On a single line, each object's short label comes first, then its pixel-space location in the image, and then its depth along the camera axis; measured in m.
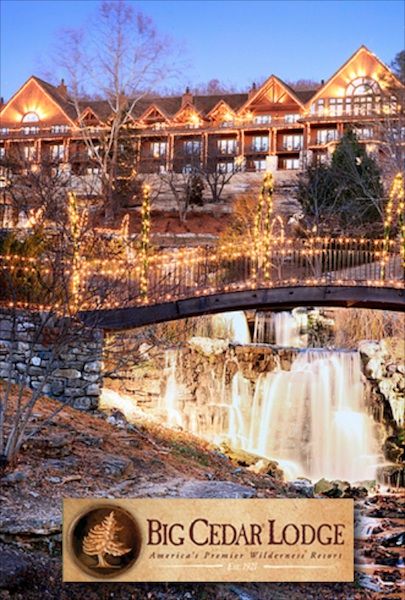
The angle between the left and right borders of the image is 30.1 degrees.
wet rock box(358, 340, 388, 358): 17.28
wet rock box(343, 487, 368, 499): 12.94
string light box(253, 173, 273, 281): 15.29
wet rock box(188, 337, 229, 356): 16.92
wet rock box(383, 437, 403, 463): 16.39
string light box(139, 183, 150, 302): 13.50
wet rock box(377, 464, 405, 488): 15.28
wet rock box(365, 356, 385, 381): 17.11
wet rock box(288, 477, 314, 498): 11.01
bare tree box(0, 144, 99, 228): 19.31
